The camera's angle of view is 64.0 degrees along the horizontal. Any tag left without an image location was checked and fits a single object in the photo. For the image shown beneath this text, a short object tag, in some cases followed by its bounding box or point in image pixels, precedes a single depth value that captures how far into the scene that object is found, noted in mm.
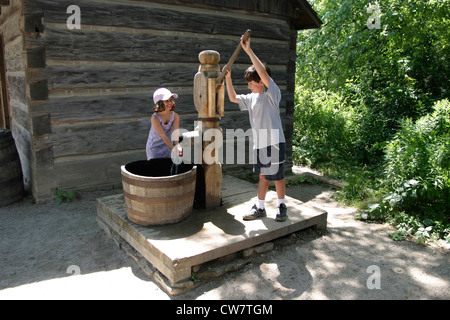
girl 3945
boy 3643
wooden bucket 3324
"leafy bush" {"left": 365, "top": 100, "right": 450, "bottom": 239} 4338
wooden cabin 4746
